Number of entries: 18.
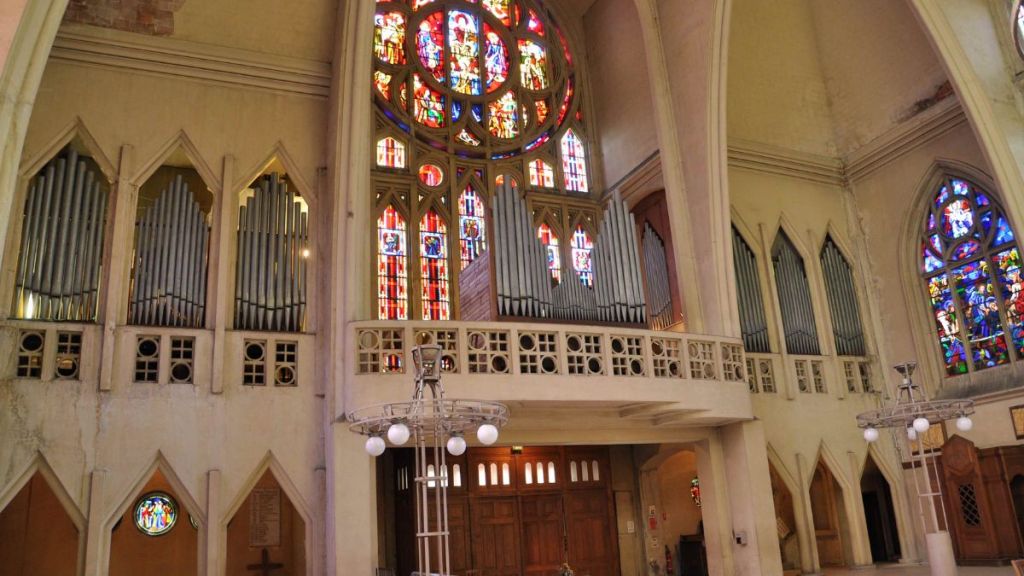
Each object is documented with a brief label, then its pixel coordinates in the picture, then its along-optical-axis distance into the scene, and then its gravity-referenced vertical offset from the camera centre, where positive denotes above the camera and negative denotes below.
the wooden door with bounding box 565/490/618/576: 16.47 -0.09
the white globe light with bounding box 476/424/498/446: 7.70 +0.87
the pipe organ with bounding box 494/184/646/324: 12.96 +3.76
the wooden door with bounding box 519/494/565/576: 16.00 -0.06
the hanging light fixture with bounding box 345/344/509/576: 7.71 +1.11
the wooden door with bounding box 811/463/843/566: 16.77 -0.10
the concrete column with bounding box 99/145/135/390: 11.48 +4.06
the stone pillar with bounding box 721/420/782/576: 13.62 +0.25
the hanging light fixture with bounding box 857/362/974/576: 10.42 +1.08
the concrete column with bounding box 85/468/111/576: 10.84 +0.32
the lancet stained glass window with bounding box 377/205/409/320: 15.77 +4.86
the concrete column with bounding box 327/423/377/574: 11.22 +0.47
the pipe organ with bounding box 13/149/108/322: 11.54 +4.21
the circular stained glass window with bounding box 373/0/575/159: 17.42 +9.30
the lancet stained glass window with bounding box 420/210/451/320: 16.11 +4.90
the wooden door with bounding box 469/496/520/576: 15.61 -0.03
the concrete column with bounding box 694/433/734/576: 13.95 +0.21
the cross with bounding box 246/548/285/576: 15.21 -0.28
